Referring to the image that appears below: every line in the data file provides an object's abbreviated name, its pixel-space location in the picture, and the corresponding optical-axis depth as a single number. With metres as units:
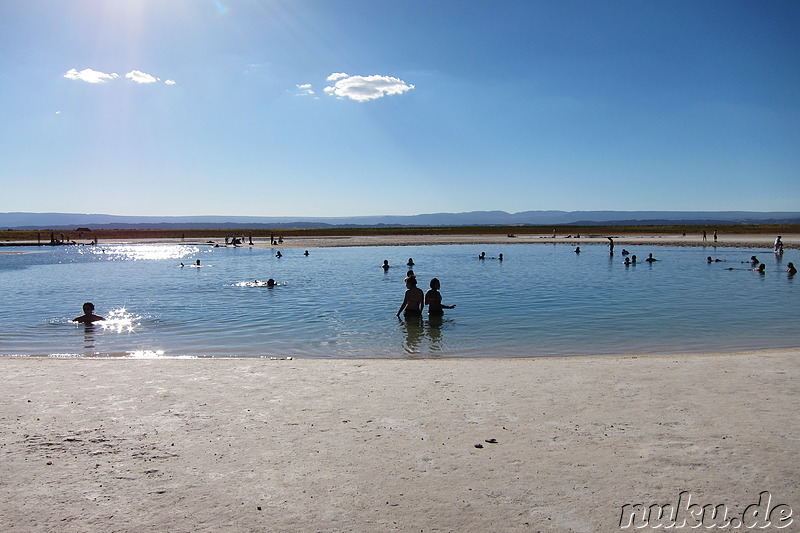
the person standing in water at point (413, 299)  16.39
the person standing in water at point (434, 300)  16.78
